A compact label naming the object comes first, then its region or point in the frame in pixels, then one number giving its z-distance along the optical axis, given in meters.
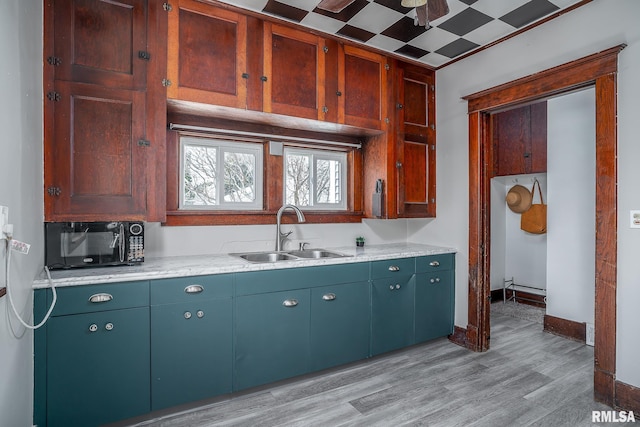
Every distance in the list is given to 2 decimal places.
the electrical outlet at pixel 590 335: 3.14
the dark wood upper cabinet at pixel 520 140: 4.10
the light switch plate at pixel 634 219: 2.07
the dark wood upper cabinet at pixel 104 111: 1.88
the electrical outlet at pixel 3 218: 1.29
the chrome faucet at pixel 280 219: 2.80
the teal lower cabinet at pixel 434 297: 3.02
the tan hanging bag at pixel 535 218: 4.32
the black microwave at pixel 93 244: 1.88
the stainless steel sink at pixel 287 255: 2.75
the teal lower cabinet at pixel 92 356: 1.71
